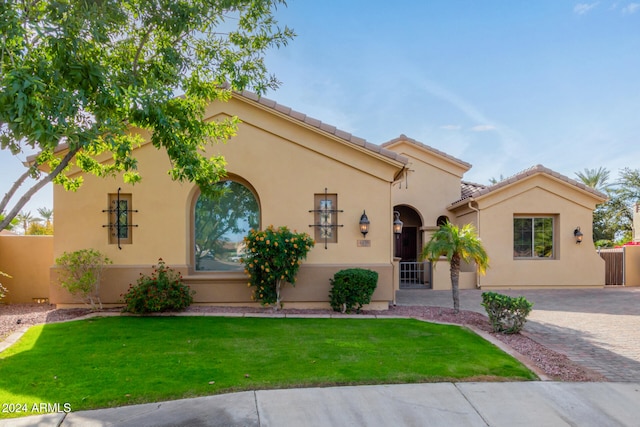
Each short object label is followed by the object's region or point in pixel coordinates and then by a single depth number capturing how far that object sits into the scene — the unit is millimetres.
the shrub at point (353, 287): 9117
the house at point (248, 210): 9633
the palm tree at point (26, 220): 30303
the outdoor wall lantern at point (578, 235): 14706
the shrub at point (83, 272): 8938
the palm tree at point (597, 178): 30859
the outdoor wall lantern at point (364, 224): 9773
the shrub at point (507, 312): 7340
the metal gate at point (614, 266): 16078
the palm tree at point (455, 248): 9031
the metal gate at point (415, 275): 15746
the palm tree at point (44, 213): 35594
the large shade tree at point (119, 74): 4664
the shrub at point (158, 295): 8742
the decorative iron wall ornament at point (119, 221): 9672
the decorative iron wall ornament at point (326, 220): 9961
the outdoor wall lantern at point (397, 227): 12930
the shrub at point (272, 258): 8812
